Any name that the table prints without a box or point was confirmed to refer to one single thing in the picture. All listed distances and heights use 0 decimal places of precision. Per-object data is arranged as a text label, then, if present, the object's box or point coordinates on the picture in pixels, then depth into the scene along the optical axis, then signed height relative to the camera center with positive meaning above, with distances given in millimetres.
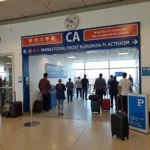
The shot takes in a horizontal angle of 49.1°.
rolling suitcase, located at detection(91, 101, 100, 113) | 6051 -1170
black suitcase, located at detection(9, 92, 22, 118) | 5469 -1124
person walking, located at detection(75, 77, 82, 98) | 9844 -574
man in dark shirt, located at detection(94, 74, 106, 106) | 6643 -437
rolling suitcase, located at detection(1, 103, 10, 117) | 5545 -1201
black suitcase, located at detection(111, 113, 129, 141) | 3391 -1067
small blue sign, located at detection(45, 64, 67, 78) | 8227 +292
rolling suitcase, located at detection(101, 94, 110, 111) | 6371 -1156
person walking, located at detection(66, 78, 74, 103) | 9013 -681
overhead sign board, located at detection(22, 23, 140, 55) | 4516 +1097
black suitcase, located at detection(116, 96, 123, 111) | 4594 -767
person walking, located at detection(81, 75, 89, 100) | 9328 -438
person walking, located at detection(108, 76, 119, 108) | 6891 -526
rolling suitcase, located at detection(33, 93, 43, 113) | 6221 -1148
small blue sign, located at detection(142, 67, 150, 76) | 4332 +98
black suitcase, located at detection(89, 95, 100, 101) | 6256 -837
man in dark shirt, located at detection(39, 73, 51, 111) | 6258 -524
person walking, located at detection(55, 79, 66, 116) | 5656 -529
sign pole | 4512 -1346
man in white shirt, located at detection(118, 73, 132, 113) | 4907 -455
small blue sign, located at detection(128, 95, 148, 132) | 3805 -891
